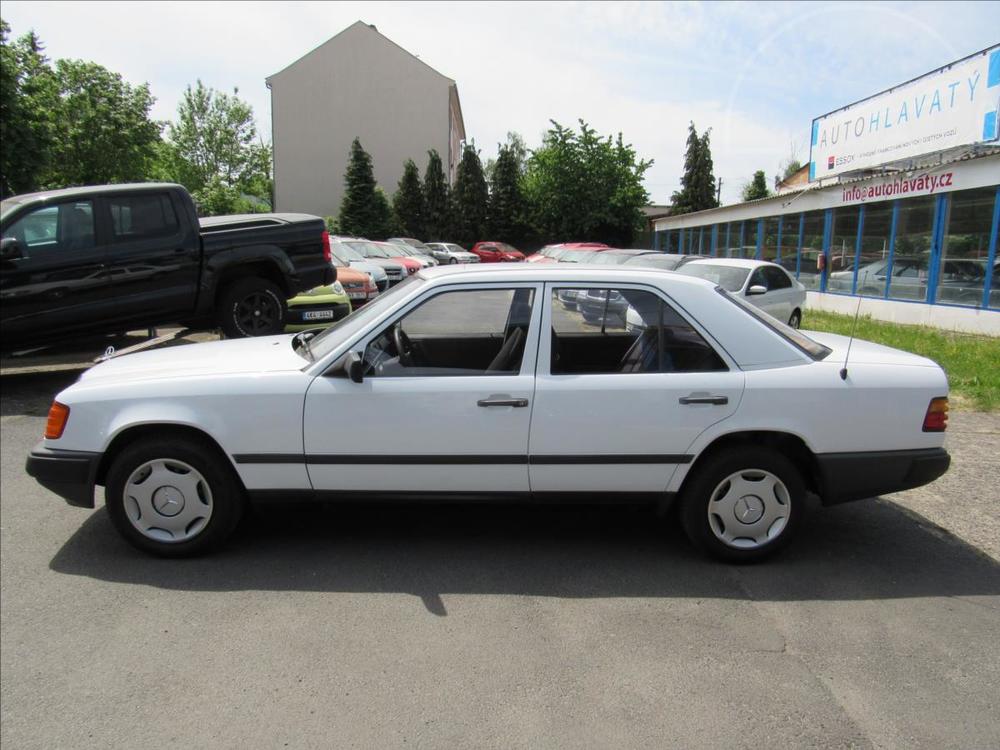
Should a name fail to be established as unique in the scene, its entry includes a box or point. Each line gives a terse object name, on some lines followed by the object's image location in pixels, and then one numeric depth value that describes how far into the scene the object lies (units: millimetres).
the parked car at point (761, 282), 11508
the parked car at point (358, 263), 16573
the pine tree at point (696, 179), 61156
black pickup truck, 7770
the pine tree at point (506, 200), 48062
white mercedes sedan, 3799
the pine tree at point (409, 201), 47656
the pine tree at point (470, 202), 48219
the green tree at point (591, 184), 41125
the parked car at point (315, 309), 10320
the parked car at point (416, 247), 29042
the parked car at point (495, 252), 37375
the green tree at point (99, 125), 38531
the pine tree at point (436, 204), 47531
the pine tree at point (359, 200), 45031
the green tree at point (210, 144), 63625
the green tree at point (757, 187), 59031
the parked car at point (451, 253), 35188
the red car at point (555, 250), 24934
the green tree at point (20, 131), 15750
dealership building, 13867
